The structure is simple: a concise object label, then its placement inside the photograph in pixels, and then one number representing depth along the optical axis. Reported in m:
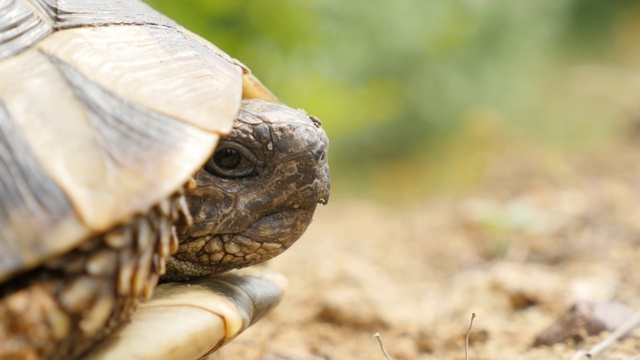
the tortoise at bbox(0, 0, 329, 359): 0.60
